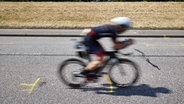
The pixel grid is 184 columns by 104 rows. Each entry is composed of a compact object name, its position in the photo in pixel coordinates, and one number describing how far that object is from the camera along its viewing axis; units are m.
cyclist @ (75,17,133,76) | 6.44
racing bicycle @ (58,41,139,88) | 6.78
